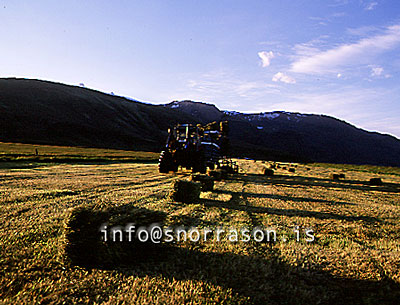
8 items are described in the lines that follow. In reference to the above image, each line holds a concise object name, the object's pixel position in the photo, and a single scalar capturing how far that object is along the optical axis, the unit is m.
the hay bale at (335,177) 22.91
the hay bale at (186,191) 8.69
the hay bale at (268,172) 22.68
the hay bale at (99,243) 3.79
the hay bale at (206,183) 11.56
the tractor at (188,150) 19.61
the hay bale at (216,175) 15.97
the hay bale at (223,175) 16.93
